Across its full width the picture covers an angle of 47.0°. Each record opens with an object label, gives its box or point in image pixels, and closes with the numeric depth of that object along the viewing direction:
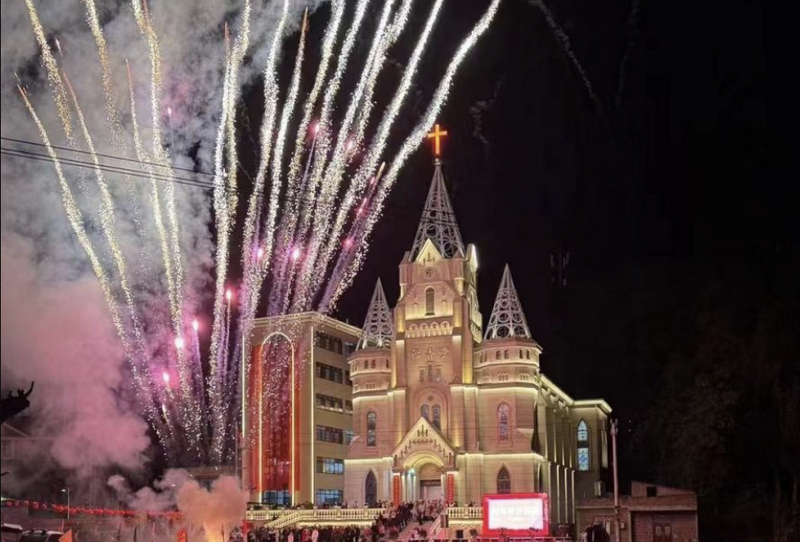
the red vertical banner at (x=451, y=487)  56.12
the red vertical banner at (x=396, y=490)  56.84
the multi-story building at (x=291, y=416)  67.75
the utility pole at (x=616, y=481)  38.78
